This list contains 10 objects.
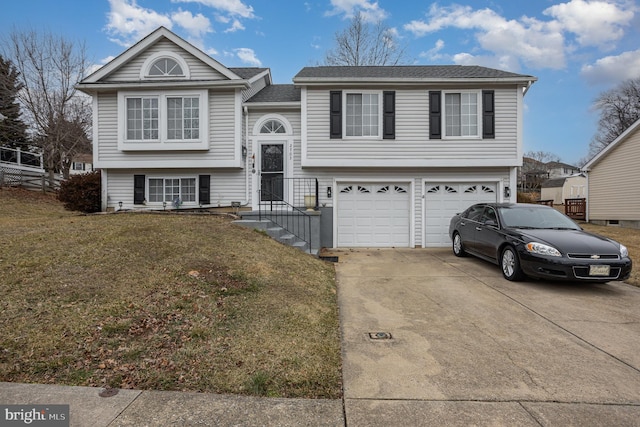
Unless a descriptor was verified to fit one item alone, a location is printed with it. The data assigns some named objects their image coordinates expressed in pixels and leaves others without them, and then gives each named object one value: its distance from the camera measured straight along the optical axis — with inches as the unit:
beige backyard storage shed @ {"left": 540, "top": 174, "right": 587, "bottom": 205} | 1457.4
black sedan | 223.0
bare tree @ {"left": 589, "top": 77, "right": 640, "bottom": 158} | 1443.2
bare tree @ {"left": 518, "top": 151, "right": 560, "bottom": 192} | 1847.4
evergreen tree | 774.7
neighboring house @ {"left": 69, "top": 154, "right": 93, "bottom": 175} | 1799.6
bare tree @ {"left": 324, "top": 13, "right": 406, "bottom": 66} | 860.6
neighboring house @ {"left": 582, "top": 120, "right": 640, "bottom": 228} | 623.8
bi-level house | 428.5
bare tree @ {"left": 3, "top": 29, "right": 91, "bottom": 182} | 786.8
